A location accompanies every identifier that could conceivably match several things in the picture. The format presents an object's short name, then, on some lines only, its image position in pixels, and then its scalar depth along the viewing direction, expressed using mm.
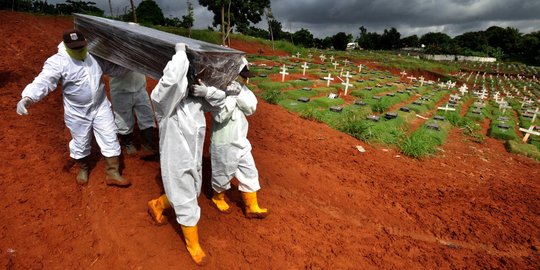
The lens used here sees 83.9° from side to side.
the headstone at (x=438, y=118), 10302
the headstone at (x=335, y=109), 8838
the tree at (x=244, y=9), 34062
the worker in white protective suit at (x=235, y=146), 2992
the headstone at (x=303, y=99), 9434
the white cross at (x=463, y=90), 18500
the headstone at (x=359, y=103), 10226
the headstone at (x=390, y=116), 9120
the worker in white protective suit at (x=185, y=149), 2578
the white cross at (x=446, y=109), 11578
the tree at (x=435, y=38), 76681
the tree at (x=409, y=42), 78681
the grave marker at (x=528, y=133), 8578
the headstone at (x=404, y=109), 10666
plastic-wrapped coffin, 2566
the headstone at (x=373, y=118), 8648
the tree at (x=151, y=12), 39281
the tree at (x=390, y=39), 75375
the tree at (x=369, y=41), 74812
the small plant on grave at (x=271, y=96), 8914
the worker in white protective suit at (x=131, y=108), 3875
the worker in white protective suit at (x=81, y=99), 2965
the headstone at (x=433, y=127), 8817
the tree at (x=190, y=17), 20453
